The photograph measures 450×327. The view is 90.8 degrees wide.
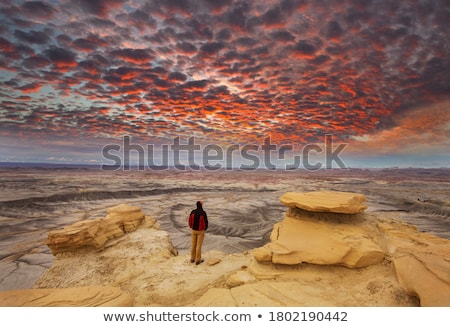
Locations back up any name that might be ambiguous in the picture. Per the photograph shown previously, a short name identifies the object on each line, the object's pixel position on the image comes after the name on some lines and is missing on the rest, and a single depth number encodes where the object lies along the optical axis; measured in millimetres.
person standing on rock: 6434
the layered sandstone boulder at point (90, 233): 6766
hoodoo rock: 4625
